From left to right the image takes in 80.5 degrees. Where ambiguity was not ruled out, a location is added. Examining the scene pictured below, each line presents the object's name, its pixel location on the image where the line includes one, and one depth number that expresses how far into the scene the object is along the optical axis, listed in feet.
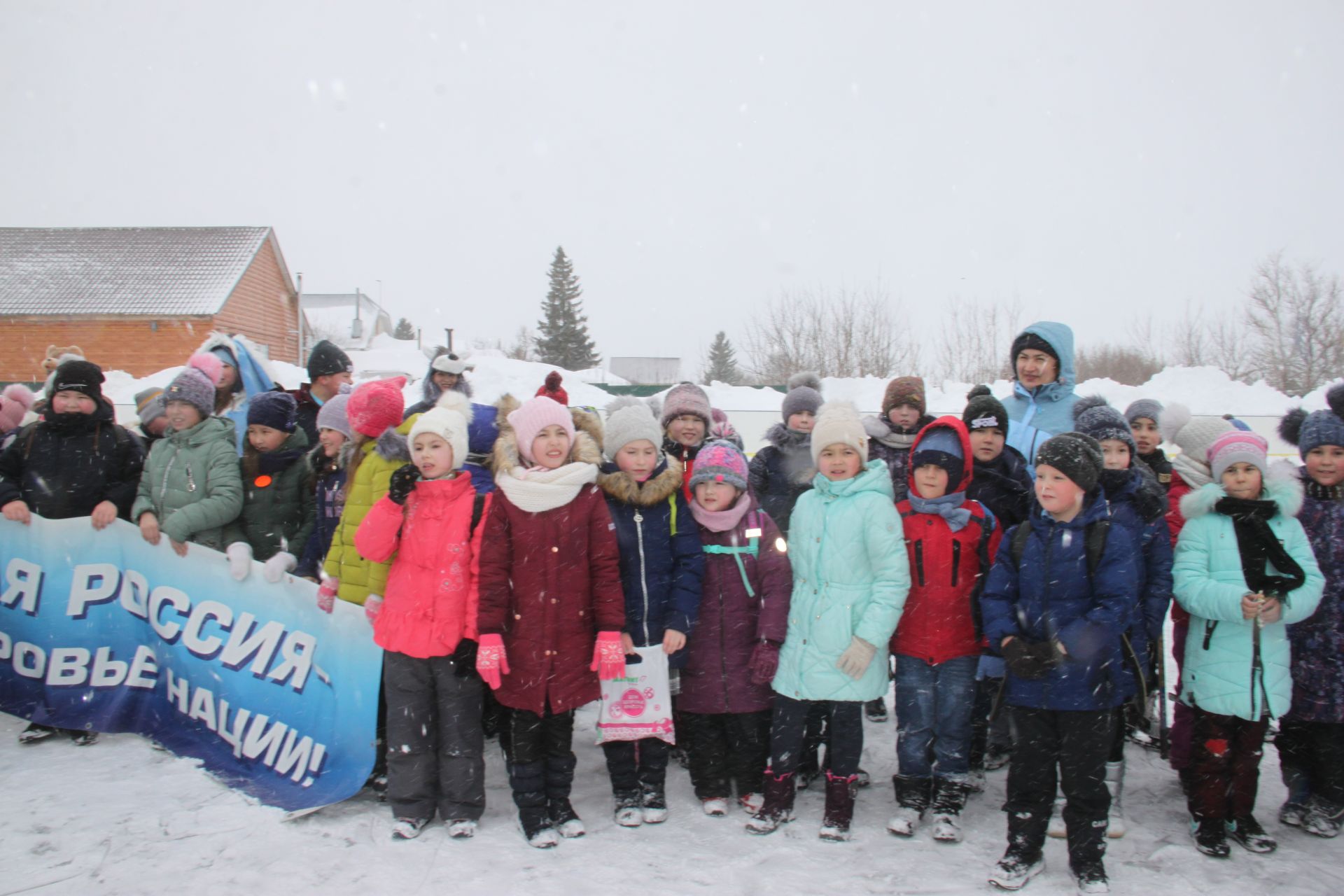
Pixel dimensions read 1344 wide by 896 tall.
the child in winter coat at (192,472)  13.26
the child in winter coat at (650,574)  11.44
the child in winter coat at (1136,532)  11.00
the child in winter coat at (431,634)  10.94
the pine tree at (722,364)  141.34
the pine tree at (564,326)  159.74
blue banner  11.73
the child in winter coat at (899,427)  14.65
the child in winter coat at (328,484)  13.17
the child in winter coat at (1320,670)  10.88
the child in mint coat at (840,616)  10.92
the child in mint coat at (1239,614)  10.28
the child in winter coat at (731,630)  11.58
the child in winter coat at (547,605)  10.75
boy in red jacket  11.20
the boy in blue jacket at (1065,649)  9.54
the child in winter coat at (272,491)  13.70
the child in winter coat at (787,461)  15.31
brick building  88.58
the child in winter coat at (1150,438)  15.34
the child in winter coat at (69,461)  13.85
